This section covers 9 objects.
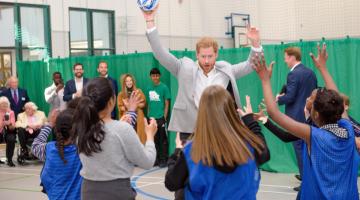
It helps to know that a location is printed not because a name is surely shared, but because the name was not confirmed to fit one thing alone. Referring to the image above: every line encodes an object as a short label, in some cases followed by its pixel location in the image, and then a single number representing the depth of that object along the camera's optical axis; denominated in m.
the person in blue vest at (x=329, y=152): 3.89
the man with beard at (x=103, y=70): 11.24
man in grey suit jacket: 4.68
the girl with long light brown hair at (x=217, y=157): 2.90
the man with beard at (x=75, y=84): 11.12
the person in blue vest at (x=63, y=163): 4.30
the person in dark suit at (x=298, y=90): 7.62
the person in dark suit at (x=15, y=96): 12.46
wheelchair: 11.79
